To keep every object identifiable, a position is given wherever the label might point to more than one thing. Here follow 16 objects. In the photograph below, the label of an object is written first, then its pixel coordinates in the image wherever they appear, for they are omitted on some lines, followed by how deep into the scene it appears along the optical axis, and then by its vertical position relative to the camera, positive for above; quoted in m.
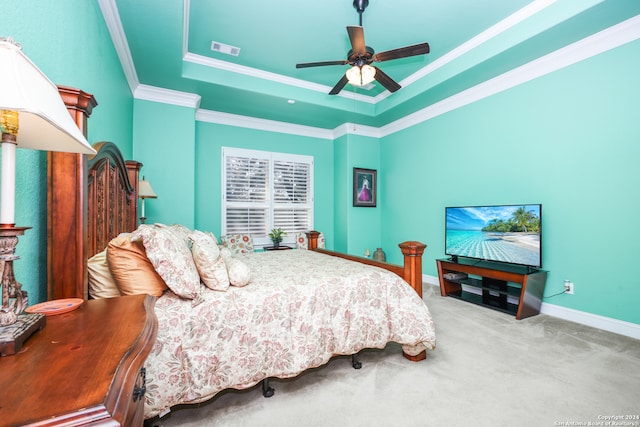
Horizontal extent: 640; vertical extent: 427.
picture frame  5.40 +0.45
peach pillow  1.47 -0.31
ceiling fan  2.48 +1.42
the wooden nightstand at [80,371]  0.47 -0.34
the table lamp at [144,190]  3.19 +0.20
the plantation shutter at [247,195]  4.88 +0.26
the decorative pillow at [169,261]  1.50 -0.28
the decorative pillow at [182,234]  1.90 -0.19
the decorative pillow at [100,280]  1.48 -0.38
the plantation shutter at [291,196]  5.24 +0.26
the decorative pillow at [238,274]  1.84 -0.41
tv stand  3.08 -0.90
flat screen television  3.14 -0.26
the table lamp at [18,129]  0.59 +0.20
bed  1.53 -0.66
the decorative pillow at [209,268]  1.76 -0.37
